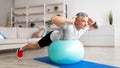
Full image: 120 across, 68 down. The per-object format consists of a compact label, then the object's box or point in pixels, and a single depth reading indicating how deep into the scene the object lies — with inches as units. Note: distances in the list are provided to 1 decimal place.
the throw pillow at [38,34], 184.4
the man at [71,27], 86.7
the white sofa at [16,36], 138.1
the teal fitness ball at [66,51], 88.3
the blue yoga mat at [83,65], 85.7
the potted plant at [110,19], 210.3
